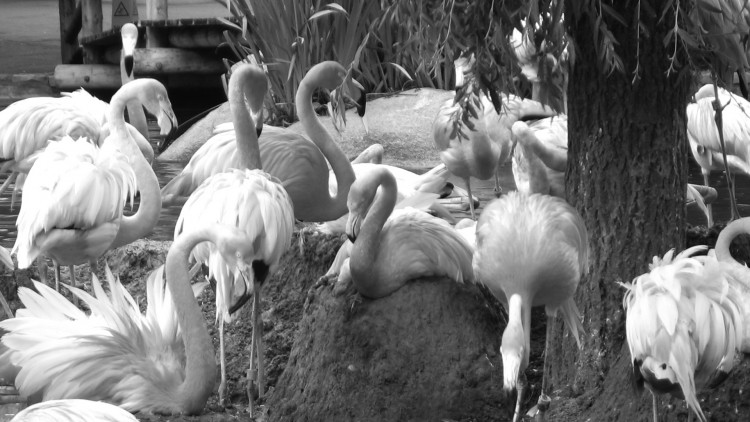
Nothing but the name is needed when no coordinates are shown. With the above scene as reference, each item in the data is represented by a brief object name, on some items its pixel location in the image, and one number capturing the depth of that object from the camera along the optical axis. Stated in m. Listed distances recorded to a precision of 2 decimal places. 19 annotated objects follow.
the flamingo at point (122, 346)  8.16
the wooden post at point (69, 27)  31.48
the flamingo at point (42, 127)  14.48
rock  19.56
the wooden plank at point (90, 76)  29.36
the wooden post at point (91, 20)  30.19
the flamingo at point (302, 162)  11.67
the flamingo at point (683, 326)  7.32
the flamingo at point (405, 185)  12.27
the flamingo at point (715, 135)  14.46
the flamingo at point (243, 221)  9.48
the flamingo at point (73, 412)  6.14
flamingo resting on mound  9.17
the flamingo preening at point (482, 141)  14.95
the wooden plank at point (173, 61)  25.92
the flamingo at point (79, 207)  10.72
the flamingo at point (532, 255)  8.43
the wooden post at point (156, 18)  26.20
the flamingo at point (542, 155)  12.65
